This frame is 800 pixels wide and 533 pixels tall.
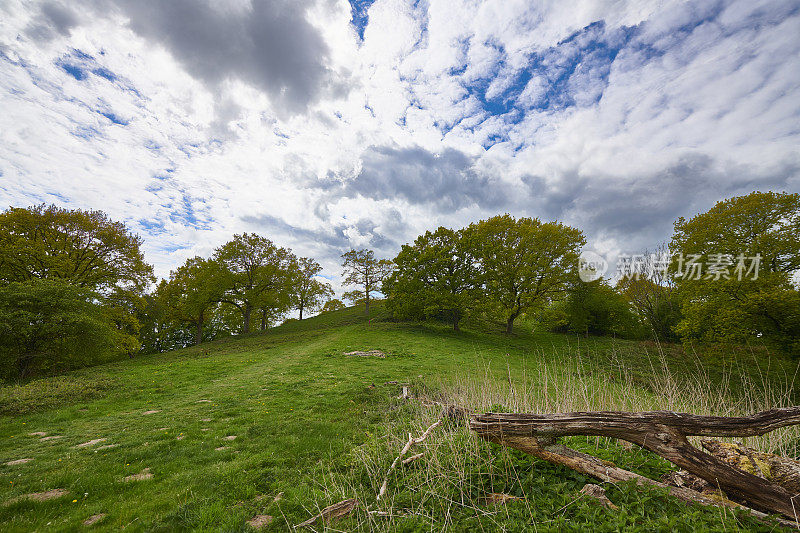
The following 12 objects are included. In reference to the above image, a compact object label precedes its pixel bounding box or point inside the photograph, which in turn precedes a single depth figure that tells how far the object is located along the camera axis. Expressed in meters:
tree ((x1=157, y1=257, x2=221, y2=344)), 32.84
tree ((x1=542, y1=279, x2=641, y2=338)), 28.20
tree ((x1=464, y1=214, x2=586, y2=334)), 26.69
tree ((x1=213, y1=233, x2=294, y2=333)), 34.88
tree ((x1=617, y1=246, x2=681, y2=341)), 27.02
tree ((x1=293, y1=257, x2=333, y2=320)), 44.06
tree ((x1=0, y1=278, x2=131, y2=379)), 13.67
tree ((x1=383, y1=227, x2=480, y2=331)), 27.47
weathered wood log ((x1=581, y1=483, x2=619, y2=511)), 3.15
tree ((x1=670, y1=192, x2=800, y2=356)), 13.55
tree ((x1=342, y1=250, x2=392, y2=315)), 38.56
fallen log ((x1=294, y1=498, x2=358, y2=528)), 3.69
